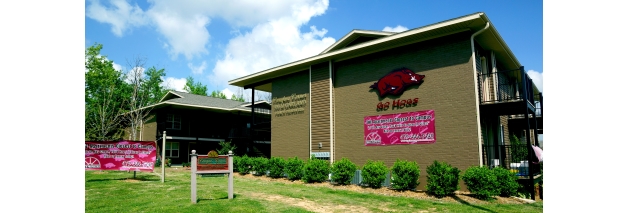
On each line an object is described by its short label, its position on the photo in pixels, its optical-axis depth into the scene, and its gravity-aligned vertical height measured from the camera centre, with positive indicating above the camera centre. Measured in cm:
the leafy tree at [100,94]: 2466 +258
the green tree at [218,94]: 5778 +442
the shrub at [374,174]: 1205 -161
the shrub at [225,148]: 2308 -150
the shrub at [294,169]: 1488 -178
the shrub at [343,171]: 1300 -165
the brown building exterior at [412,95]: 1180 +102
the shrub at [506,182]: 995 -154
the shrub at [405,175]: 1129 -155
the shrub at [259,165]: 1675 -185
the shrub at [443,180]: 1030 -155
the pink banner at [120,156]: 1316 -111
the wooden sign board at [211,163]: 898 -94
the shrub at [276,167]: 1582 -182
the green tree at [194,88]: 5559 +526
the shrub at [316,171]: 1382 -173
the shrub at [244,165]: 1781 -195
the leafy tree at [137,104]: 2792 +158
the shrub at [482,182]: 981 -154
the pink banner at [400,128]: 1255 -19
